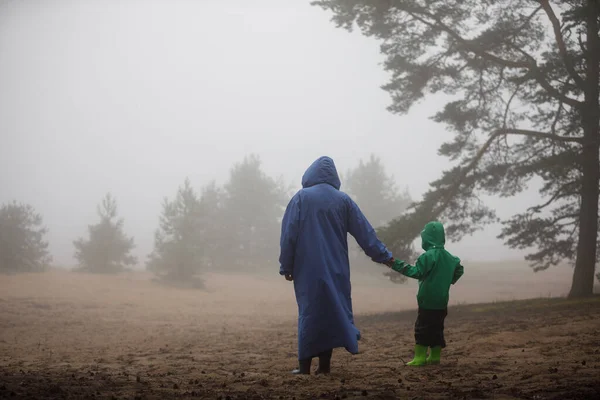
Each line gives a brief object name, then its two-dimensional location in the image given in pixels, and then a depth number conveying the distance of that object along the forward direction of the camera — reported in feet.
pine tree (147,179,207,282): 96.89
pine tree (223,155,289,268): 136.36
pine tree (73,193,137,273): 101.91
